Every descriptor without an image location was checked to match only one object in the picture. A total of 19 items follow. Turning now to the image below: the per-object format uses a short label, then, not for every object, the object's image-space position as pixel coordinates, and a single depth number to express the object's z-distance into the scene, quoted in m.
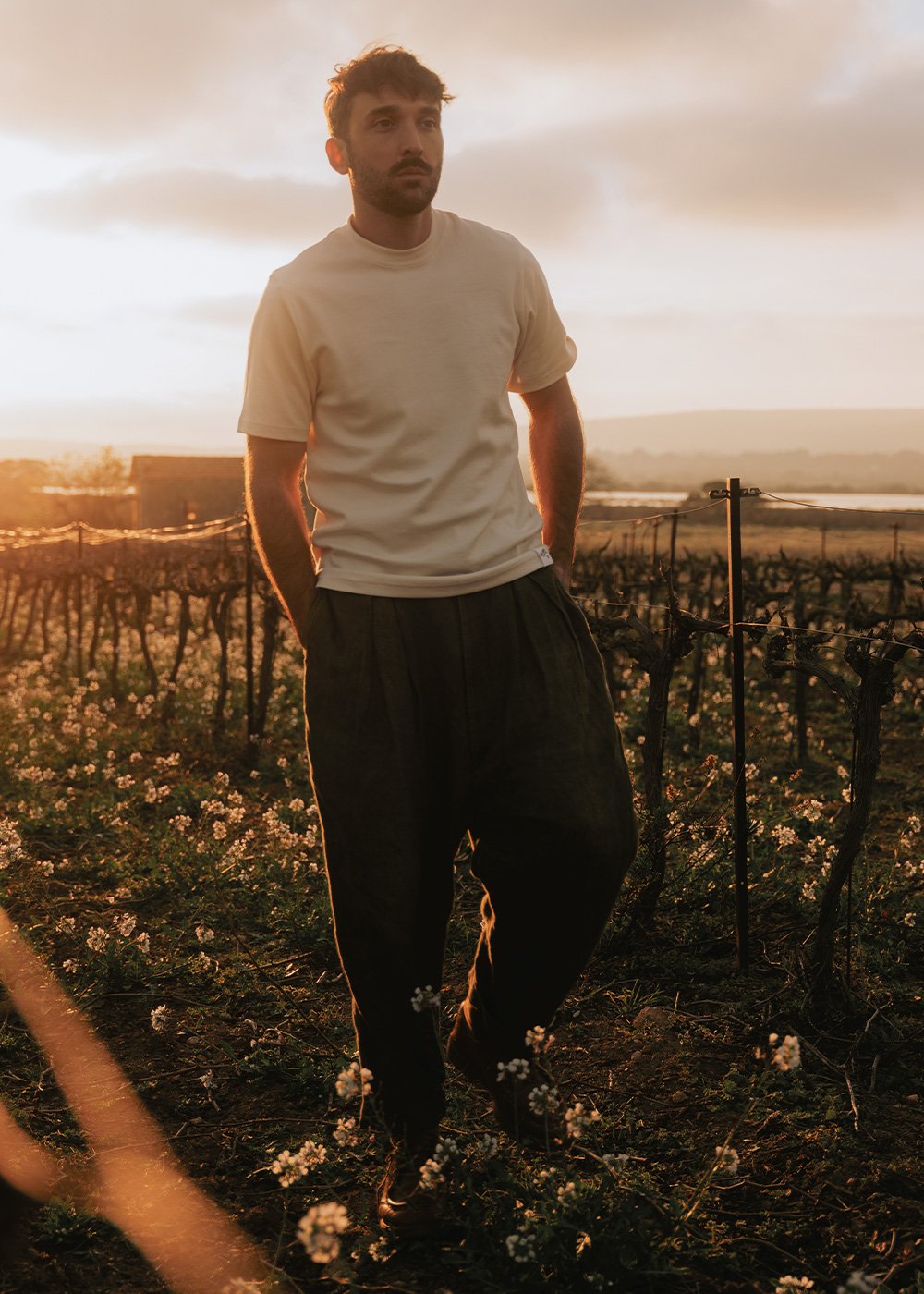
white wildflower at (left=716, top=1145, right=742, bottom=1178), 2.82
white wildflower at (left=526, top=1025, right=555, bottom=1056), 3.05
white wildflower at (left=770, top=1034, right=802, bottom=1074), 2.79
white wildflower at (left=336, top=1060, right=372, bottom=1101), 2.89
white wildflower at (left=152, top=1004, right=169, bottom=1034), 4.47
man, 3.04
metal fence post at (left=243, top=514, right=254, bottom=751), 9.97
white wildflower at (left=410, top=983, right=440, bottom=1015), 3.03
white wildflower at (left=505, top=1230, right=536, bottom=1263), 2.68
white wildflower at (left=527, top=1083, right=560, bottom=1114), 3.08
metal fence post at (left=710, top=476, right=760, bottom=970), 4.84
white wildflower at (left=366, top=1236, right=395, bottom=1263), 2.93
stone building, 55.59
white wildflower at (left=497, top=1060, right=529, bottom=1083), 3.04
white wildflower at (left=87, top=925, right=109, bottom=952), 5.15
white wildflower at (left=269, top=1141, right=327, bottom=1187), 2.92
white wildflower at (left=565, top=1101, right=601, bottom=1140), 2.86
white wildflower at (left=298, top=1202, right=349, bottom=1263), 2.31
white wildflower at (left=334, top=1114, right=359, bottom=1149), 3.04
